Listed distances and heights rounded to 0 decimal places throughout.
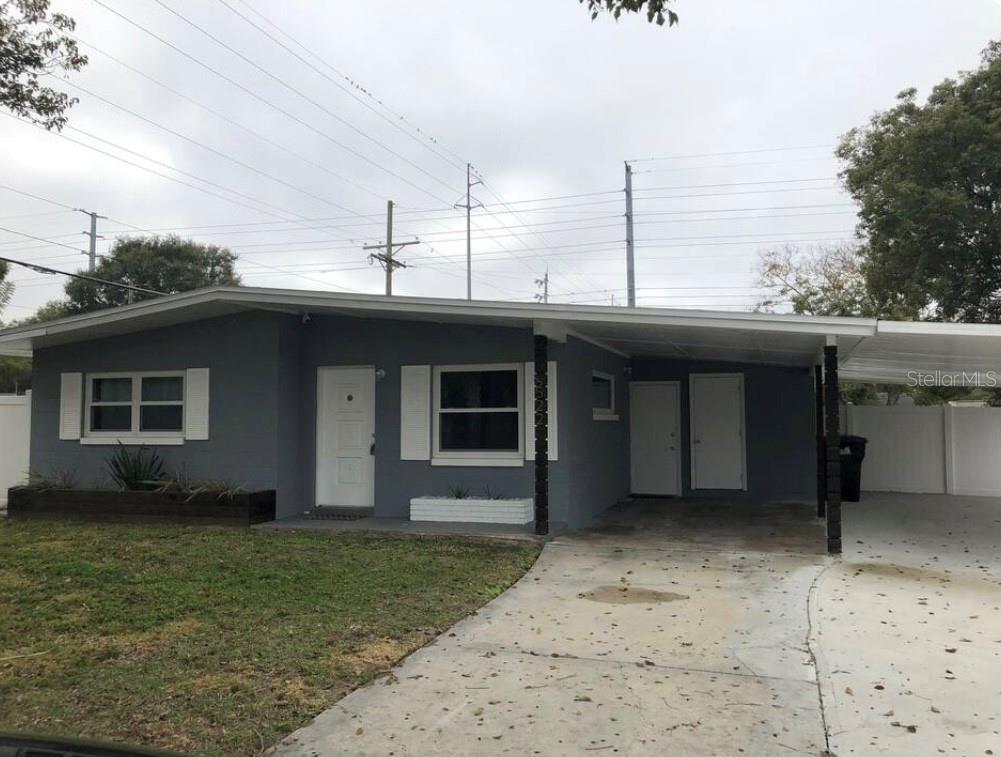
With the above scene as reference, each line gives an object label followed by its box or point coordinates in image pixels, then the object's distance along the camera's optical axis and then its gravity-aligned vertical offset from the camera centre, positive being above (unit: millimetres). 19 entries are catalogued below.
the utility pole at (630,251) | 26472 +6262
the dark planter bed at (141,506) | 9531 -1106
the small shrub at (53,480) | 10688 -841
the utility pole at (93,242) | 33094 +7947
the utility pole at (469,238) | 32969 +8239
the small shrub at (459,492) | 9578 -903
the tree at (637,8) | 3963 +2187
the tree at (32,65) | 5758 +2808
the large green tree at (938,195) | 15938 +4901
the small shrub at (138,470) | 10273 -664
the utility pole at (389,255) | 30641 +6674
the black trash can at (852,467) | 12180 -763
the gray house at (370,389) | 9117 +432
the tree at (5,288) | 13586 +2509
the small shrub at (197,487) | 9659 -863
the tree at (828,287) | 23047 +4361
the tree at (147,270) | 32156 +6447
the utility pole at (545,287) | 44906 +7923
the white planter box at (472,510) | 9125 -1096
